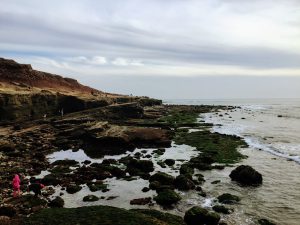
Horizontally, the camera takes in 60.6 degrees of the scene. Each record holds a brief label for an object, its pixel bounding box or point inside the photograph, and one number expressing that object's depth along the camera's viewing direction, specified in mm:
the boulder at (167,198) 22591
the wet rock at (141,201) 22980
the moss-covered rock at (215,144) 37076
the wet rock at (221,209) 21160
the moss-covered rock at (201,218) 18894
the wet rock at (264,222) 19483
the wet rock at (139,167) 30522
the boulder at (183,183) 25474
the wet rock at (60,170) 30640
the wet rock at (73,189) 25029
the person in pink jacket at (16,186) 23292
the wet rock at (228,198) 23025
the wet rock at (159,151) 39501
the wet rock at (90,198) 23383
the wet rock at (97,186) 25719
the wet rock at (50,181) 26877
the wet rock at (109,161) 34161
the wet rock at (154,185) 25581
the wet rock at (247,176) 27278
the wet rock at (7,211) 19643
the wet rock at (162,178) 26766
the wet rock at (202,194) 24272
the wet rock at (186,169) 29883
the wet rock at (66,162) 33735
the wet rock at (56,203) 21833
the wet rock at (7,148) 38033
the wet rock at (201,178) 27759
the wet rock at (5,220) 18143
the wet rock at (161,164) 32974
